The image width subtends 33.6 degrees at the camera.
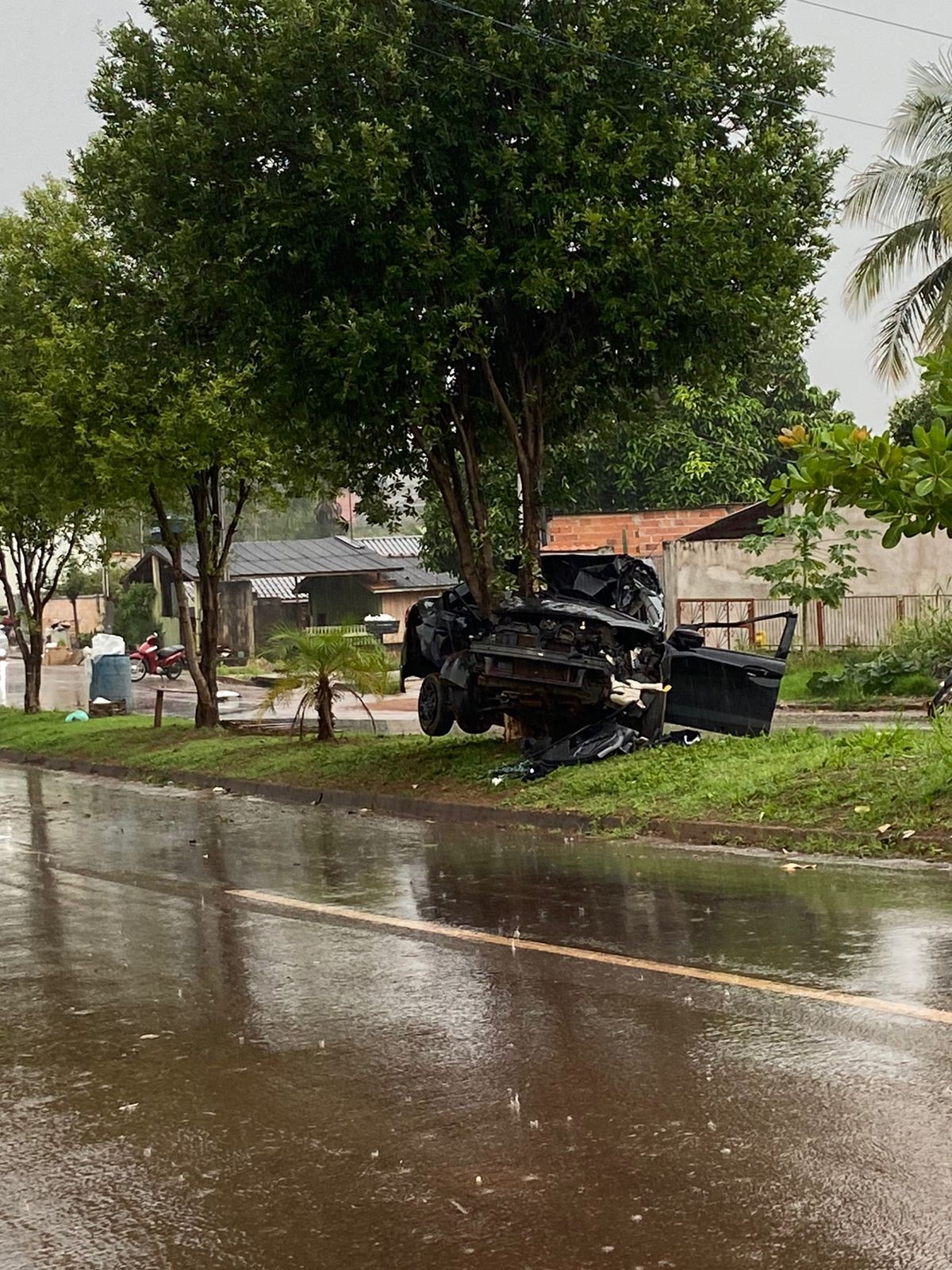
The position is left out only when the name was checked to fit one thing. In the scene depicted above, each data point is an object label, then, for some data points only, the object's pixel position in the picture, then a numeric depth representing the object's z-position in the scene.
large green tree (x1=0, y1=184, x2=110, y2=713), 20.19
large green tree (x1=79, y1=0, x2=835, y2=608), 14.26
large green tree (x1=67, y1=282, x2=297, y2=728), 18.08
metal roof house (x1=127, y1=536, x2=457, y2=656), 55.41
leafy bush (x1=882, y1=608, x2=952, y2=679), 24.70
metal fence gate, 30.12
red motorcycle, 47.06
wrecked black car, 14.86
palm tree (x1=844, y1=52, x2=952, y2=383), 27.83
